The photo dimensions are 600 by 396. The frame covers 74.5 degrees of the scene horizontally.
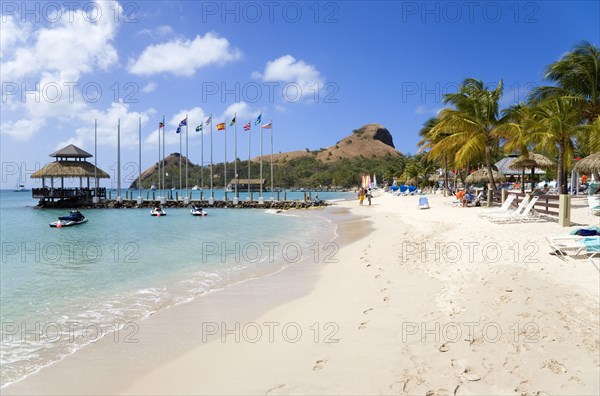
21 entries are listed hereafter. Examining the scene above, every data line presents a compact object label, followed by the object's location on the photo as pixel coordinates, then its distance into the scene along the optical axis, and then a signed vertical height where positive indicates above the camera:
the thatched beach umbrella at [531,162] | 24.62 +1.23
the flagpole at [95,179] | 50.86 +0.76
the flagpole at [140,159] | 54.39 +3.44
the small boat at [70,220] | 27.38 -2.54
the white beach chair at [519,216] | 13.23 -1.16
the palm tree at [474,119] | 22.67 +3.66
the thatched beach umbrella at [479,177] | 28.06 +0.35
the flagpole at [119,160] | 52.56 +3.29
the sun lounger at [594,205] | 13.77 -0.85
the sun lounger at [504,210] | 14.22 -1.04
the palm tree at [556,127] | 18.44 +2.62
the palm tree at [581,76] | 22.91 +6.27
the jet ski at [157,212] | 36.88 -2.63
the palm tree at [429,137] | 38.01 +4.40
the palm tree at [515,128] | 21.33 +2.98
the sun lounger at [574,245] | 7.57 -1.25
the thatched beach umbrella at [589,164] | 15.67 +0.69
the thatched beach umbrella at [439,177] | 49.81 +0.70
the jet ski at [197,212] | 36.25 -2.58
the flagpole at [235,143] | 51.69 +5.33
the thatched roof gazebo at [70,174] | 48.38 +1.35
